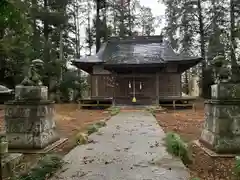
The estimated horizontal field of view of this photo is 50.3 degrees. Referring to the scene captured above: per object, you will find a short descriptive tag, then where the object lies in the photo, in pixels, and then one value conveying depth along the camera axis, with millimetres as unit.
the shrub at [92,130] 7648
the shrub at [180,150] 4851
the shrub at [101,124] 8864
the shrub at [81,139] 6076
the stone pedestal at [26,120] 5777
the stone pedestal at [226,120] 5352
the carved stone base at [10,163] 3615
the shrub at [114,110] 14019
